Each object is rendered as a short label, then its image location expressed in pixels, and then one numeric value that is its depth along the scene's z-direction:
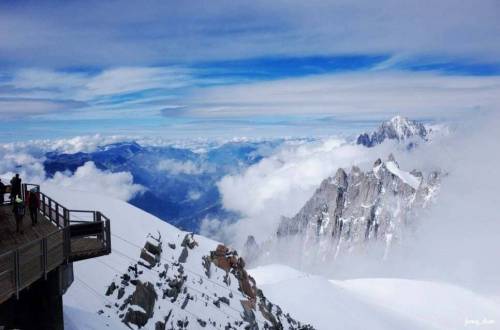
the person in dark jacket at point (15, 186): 22.05
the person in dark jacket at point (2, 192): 23.95
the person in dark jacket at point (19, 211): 18.08
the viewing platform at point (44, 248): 13.03
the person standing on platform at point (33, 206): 19.39
